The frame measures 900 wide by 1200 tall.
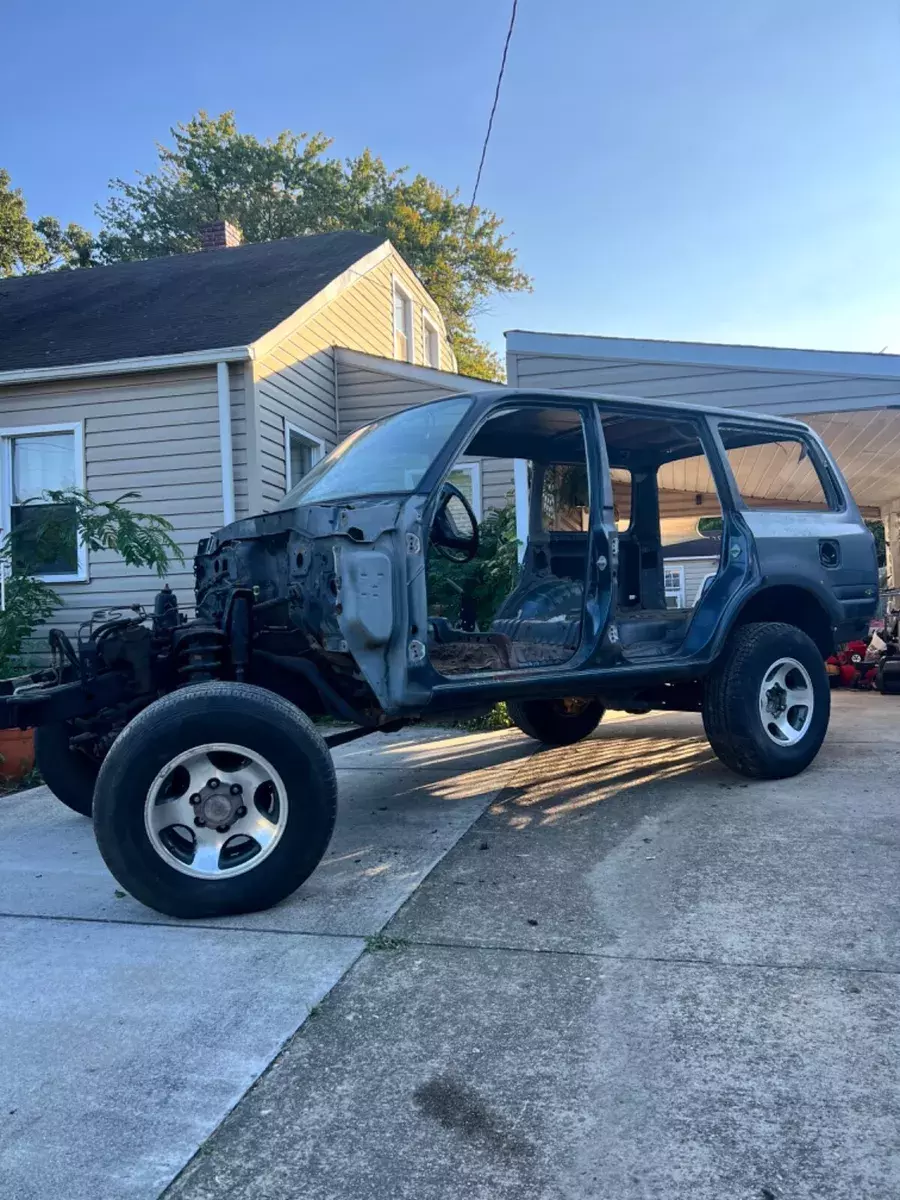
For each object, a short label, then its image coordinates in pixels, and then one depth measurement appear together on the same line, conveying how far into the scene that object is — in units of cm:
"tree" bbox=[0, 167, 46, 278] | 2892
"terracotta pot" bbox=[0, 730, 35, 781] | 626
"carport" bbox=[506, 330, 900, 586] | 784
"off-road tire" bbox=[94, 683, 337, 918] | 318
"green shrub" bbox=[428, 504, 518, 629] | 681
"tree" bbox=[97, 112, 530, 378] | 3134
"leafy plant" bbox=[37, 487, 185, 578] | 765
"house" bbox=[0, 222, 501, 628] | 955
